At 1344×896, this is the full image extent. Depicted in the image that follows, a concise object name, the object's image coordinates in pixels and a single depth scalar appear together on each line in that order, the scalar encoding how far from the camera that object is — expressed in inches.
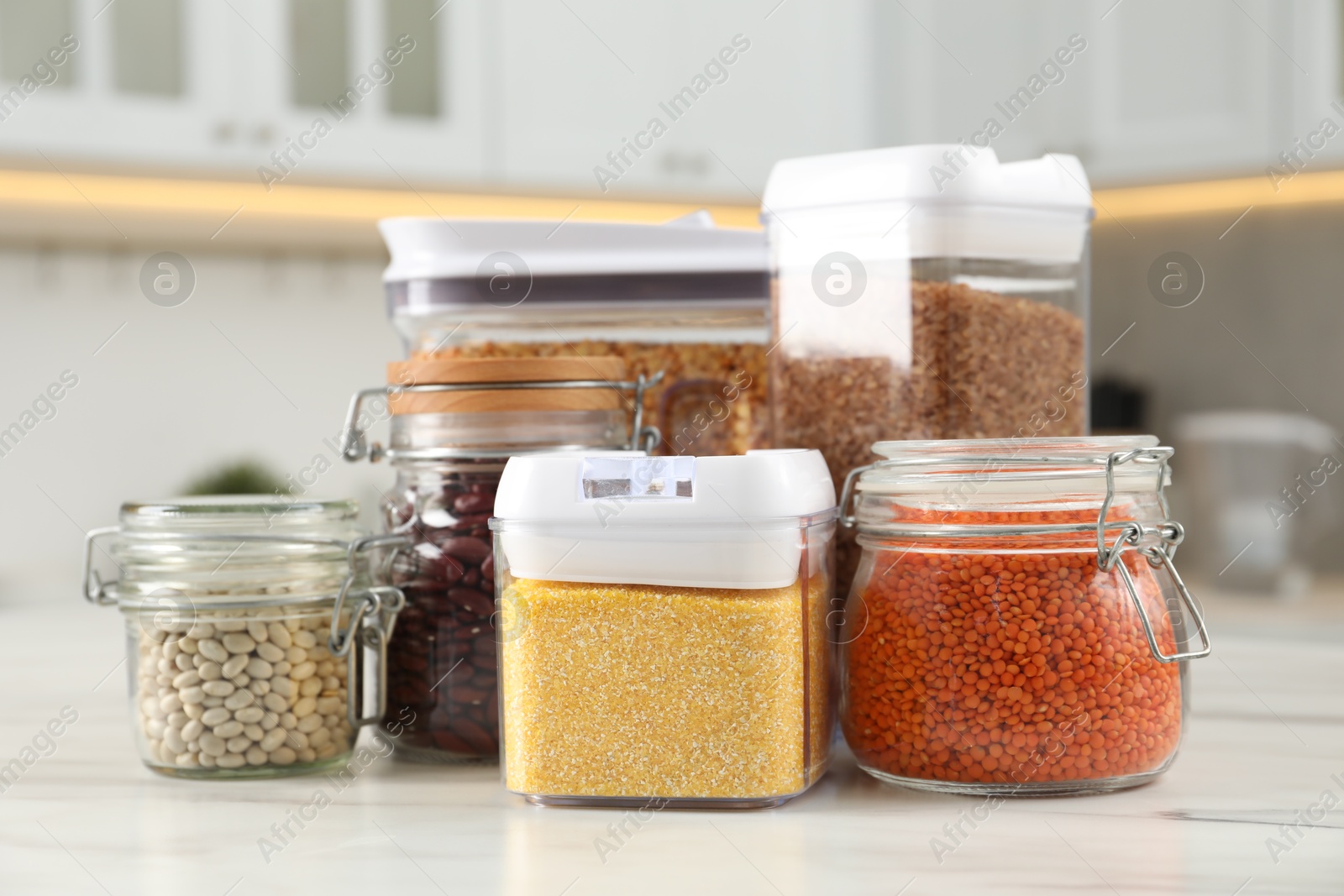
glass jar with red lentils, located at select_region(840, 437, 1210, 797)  44.1
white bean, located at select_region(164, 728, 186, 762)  46.3
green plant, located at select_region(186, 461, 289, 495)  94.8
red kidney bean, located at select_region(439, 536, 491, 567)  46.7
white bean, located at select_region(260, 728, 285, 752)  46.2
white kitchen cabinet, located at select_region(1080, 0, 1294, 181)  85.7
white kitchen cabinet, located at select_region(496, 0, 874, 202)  88.0
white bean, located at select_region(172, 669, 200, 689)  45.9
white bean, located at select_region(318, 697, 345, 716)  46.5
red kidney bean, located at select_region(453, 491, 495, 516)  46.8
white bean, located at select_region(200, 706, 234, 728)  46.0
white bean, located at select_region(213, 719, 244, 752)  46.1
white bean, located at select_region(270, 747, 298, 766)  46.3
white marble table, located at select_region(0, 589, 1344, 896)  42.0
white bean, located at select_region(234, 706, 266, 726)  46.0
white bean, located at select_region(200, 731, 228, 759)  46.2
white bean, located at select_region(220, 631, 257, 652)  45.9
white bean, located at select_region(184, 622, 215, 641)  46.0
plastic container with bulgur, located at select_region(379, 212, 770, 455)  49.5
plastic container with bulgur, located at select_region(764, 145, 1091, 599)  47.1
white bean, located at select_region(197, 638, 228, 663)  45.8
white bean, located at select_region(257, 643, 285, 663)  46.0
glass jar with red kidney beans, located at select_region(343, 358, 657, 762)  46.7
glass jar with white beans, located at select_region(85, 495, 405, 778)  46.0
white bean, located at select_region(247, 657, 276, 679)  46.0
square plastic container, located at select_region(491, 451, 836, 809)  43.9
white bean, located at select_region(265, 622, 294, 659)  46.1
